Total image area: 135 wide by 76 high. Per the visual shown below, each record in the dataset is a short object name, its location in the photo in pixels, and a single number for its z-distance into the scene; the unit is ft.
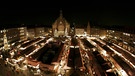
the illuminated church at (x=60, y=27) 237.00
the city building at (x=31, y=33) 232.84
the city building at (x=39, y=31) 246.37
